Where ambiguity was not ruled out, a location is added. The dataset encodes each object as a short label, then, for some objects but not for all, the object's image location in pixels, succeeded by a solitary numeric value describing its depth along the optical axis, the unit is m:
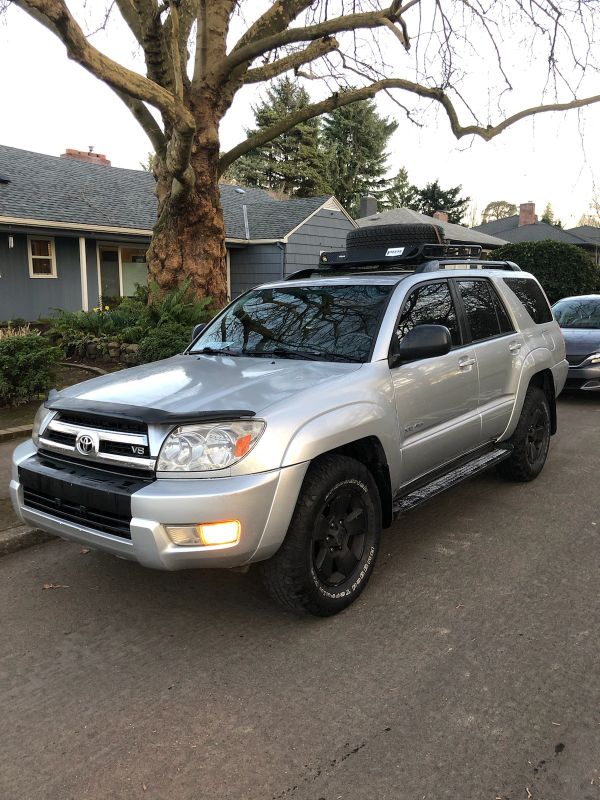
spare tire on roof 6.25
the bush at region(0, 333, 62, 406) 7.80
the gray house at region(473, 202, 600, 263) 39.03
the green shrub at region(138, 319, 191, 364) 8.99
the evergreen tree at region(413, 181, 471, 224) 54.81
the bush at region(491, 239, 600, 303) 19.11
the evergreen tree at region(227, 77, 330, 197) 41.75
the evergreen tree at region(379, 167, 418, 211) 49.00
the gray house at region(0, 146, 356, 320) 16.38
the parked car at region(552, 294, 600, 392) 9.41
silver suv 3.02
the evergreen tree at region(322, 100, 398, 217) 43.28
